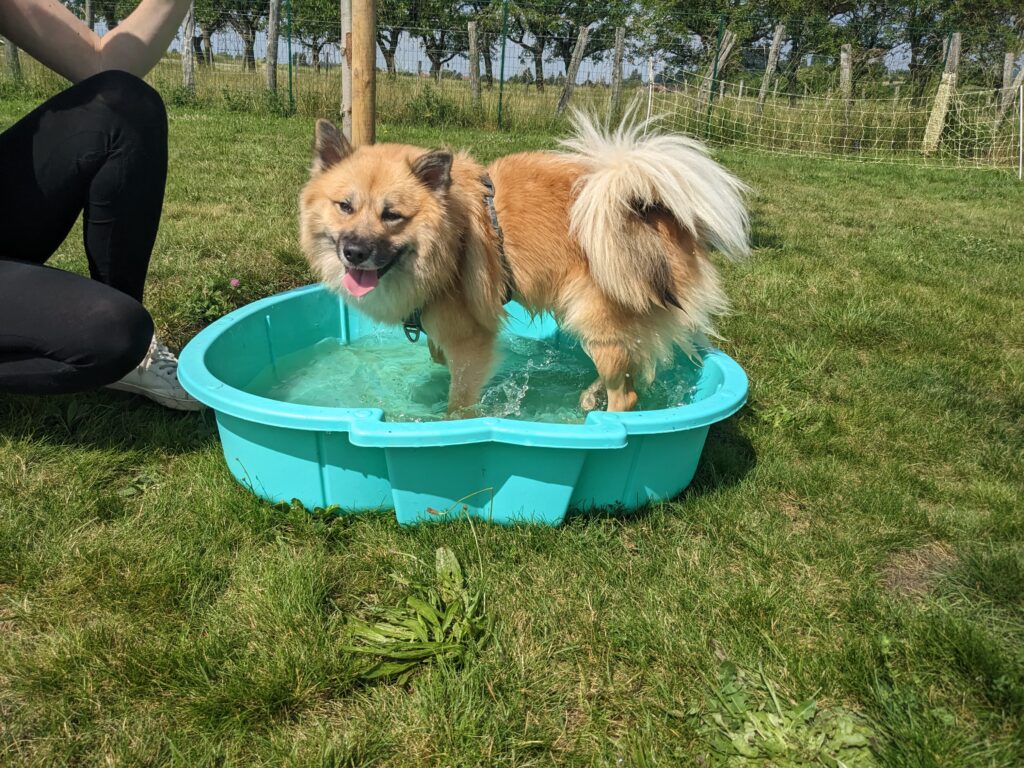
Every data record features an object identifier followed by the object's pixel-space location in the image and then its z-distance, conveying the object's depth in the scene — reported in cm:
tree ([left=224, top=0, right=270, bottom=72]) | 1928
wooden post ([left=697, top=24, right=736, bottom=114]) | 1224
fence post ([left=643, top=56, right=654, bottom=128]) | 1044
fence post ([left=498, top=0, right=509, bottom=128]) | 1162
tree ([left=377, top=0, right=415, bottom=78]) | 3228
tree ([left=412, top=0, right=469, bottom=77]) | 3600
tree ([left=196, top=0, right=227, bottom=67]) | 2062
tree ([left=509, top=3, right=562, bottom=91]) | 3766
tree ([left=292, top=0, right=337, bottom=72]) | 1333
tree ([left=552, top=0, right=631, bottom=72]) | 4144
